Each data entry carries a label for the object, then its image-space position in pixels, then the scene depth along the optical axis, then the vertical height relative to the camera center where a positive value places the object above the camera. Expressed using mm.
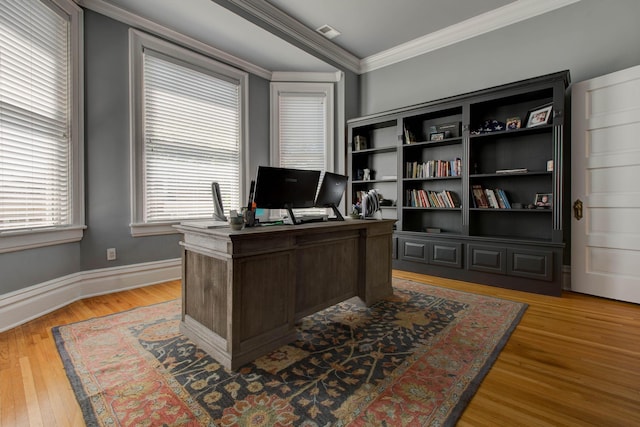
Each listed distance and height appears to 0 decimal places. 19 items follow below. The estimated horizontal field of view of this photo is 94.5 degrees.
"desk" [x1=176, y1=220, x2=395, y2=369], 1727 -482
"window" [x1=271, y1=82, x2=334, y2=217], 4734 +1388
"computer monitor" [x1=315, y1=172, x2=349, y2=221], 2617 +178
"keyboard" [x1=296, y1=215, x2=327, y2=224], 2363 -64
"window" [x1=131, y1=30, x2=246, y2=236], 3428 +1010
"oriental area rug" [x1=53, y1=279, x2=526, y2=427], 1355 -917
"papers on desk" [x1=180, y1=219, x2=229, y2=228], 1989 -95
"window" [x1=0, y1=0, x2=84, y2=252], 2334 +774
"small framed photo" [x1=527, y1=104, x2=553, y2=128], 3166 +1038
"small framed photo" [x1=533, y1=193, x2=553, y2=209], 3238 +110
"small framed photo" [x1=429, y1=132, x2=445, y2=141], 3934 +1002
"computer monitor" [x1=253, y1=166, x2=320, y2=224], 2084 +173
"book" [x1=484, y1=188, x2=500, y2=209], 3533 +139
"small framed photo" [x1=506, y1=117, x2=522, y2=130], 3385 +1011
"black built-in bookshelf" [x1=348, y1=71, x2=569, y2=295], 3146 +346
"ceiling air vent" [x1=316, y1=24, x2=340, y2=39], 3999 +2478
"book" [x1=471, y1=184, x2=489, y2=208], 3623 +178
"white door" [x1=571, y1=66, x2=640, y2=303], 2812 +252
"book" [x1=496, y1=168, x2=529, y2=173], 3274 +453
